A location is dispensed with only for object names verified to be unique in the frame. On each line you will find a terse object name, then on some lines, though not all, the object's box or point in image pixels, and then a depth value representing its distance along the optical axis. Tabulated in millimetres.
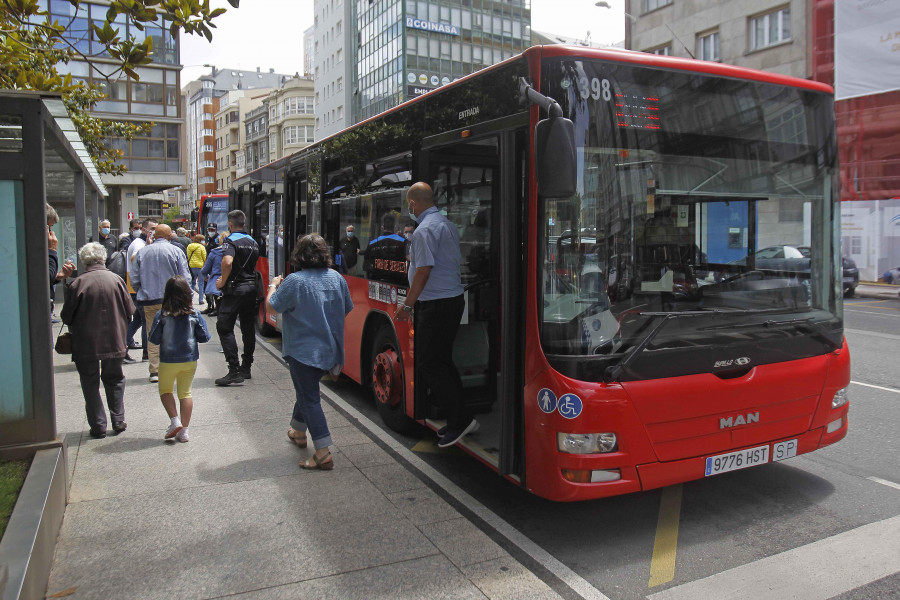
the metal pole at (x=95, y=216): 13930
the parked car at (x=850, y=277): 22328
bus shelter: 4547
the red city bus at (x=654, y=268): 3912
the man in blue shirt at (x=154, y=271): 8398
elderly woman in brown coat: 5883
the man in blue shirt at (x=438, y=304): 5008
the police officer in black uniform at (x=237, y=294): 8203
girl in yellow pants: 5957
